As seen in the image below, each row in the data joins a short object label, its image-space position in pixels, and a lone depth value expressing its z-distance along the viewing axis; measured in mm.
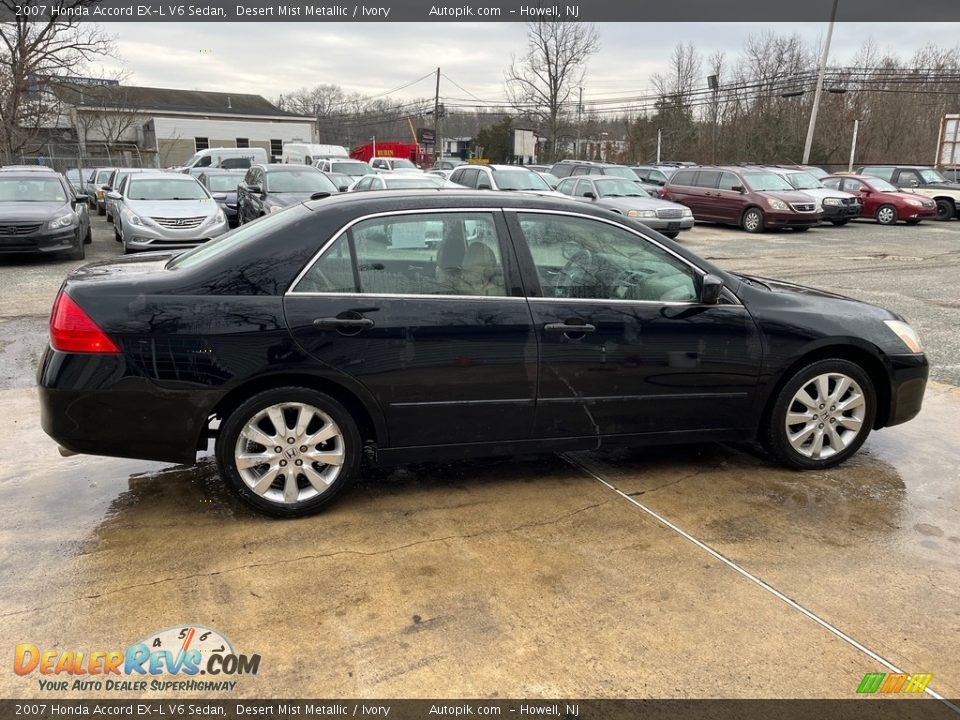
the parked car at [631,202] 17125
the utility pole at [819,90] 32625
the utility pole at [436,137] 57688
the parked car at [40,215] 11867
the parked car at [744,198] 19156
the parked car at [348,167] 24094
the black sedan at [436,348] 3537
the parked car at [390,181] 15508
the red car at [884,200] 21781
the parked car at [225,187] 17375
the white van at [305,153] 33500
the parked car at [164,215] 12594
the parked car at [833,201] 20734
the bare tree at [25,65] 24702
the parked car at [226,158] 29141
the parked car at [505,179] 16656
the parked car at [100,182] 23375
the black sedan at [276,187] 13961
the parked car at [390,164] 27516
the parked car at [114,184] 15794
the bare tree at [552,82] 50969
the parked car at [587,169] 22731
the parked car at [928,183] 23578
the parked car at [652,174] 28050
